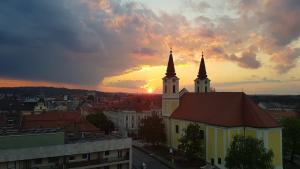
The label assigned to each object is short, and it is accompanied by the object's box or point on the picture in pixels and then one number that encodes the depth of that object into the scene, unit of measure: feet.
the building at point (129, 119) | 259.60
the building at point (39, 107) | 328.49
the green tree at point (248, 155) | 110.83
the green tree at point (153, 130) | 184.03
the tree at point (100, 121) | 229.25
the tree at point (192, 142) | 149.89
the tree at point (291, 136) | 151.82
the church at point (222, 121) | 135.13
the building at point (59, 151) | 97.30
